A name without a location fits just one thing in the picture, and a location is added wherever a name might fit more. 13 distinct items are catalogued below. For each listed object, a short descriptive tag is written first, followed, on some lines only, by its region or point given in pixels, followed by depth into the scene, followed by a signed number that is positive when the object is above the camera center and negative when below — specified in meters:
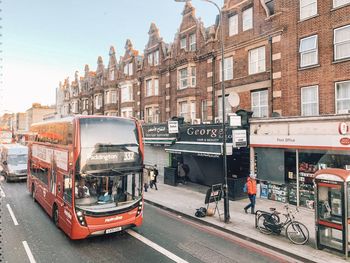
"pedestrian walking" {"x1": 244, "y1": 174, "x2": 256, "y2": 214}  12.24 -2.71
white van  21.30 -2.31
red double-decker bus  8.65 -1.41
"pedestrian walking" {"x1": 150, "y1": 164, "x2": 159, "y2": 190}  17.86 -3.30
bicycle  9.09 -3.52
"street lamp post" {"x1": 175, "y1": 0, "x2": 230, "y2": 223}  11.15 -2.60
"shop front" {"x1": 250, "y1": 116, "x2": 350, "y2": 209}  12.34 -1.03
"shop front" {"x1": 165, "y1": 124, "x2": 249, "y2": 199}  15.93 -1.12
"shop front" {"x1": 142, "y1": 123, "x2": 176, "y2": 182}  21.78 -0.77
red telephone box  7.93 -2.42
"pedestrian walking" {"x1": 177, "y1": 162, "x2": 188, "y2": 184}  20.75 -3.11
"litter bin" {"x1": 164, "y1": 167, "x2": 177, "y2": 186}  19.90 -3.20
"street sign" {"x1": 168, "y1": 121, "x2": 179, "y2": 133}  20.31 +0.54
